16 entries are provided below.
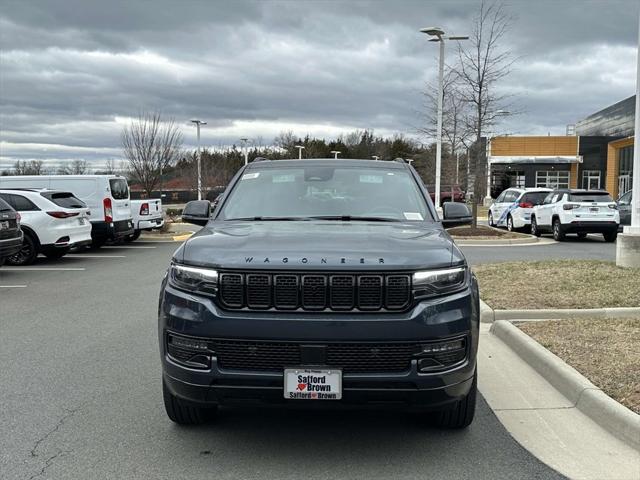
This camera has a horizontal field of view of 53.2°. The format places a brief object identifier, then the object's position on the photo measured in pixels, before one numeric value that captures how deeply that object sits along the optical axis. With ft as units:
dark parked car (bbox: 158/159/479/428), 11.44
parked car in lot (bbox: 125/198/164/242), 64.90
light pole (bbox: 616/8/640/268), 32.91
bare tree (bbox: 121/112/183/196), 94.32
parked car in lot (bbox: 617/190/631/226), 61.72
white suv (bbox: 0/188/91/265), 46.55
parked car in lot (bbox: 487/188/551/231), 72.54
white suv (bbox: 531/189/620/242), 60.64
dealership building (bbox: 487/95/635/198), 181.68
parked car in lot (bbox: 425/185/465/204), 145.89
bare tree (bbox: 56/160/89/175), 182.22
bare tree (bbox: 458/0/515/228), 69.26
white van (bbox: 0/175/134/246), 55.93
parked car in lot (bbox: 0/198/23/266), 37.99
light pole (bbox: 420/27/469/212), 63.98
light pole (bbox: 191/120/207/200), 122.92
